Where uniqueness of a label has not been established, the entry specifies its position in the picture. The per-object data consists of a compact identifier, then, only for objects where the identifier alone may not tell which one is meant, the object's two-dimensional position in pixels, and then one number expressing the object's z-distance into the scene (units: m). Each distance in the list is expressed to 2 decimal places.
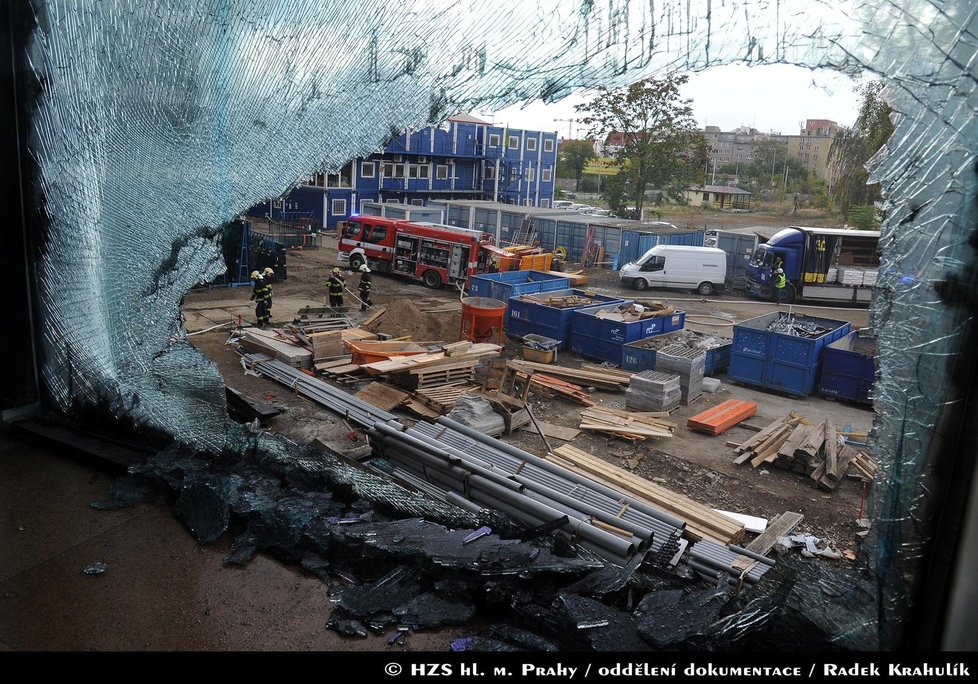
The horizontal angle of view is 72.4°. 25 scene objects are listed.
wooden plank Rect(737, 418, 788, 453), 9.27
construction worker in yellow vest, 20.31
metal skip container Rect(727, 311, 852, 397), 11.67
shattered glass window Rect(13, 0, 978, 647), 3.34
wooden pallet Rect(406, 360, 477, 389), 10.45
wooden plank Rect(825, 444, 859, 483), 8.34
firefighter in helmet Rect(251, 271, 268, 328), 13.99
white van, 21.58
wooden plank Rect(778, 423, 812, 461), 8.66
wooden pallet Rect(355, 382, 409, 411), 9.88
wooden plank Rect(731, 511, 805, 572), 6.31
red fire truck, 19.27
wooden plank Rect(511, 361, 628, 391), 11.71
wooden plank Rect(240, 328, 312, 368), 11.33
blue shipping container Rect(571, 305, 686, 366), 12.71
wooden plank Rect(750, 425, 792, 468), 8.91
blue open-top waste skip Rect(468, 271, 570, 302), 15.09
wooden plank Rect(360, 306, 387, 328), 13.69
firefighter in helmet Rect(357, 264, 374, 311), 15.76
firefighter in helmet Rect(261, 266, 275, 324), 14.17
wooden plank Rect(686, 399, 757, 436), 9.98
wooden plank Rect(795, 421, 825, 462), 8.51
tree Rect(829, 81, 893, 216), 21.41
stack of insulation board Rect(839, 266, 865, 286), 19.95
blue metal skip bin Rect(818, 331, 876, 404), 11.34
